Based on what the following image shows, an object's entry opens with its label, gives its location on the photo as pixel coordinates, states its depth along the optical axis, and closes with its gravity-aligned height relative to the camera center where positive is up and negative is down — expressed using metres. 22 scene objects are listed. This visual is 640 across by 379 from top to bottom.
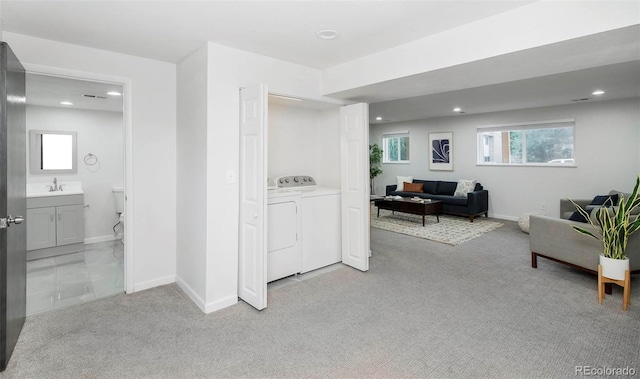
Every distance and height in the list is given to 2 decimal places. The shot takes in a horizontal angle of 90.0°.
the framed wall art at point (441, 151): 7.96 +0.88
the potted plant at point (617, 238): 2.84 -0.49
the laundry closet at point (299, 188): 2.78 -0.02
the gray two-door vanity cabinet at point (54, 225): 4.30 -0.53
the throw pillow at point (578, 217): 3.68 -0.37
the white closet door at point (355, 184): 3.74 +0.03
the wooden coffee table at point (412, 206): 6.21 -0.41
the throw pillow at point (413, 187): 8.01 -0.03
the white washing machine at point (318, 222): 3.71 -0.44
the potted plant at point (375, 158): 9.03 +0.80
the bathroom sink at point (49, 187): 4.43 -0.03
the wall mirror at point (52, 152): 4.69 +0.53
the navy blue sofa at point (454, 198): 6.66 -0.26
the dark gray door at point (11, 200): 1.94 -0.09
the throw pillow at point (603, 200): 4.43 -0.22
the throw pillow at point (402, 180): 8.47 +0.14
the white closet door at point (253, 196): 2.71 -0.09
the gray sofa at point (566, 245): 3.16 -0.64
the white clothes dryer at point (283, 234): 3.36 -0.51
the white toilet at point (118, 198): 5.15 -0.18
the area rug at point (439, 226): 5.40 -0.78
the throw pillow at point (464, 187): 7.18 -0.03
